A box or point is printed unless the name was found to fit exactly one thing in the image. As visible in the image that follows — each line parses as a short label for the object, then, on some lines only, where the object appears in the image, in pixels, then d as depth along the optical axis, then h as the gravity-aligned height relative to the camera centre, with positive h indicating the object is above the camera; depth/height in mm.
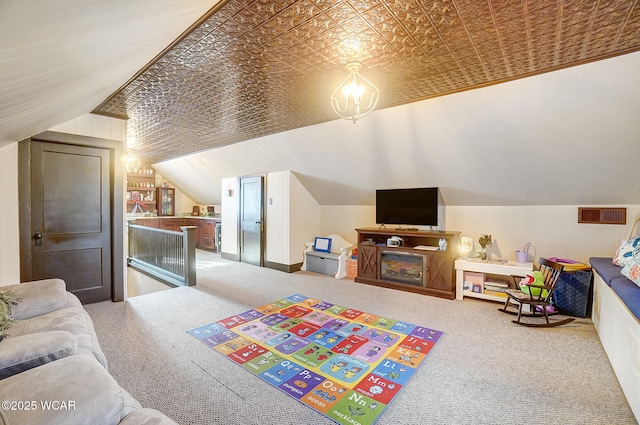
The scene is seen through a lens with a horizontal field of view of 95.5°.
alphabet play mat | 2074 -1348
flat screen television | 4625 -4
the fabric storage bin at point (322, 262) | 5582 -1123
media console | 4309 -884
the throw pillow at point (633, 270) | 2256 -518
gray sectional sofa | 898 -635
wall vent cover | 3707 -116
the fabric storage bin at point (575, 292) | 3451 -1039
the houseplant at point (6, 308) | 1546 -615
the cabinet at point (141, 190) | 8836 +460
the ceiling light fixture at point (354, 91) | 2446 +1218
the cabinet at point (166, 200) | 9221 +161
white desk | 3839 -862
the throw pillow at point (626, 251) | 2831 -458
